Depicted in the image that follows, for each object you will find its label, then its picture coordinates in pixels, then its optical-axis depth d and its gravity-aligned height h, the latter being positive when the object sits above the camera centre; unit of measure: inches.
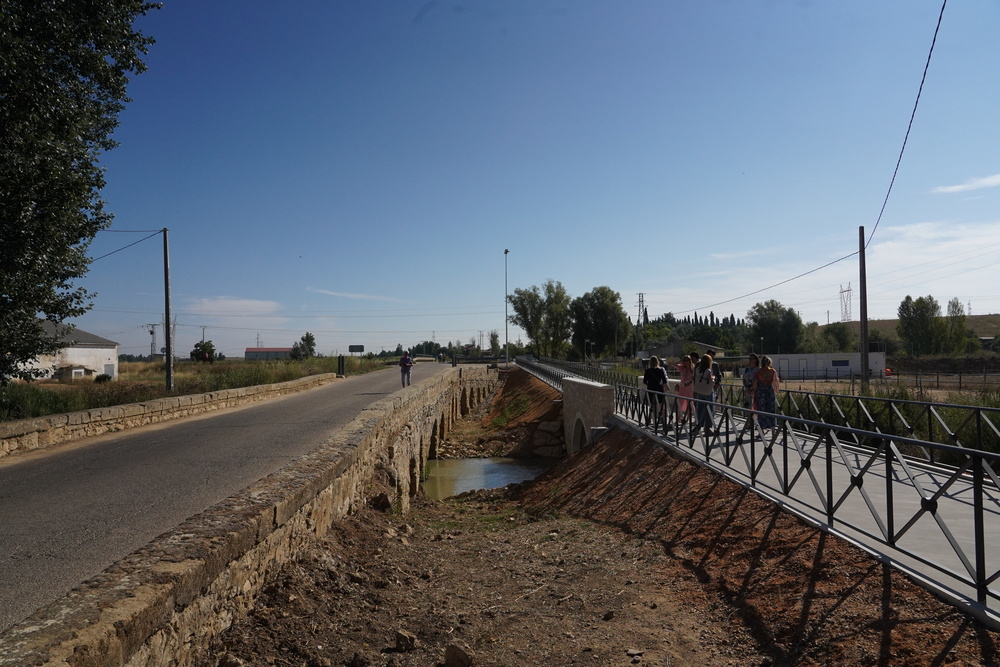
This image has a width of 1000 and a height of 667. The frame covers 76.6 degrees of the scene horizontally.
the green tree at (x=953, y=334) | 2746.1 +33.4
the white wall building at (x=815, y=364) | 1948.8 -60.2
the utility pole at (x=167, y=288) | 805.9 +94.6
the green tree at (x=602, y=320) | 2780.5 +138.4
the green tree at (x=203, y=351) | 2363.4 +41.4
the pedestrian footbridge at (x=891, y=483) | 154.4 -59.5
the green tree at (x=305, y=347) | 2770.9 +60.1
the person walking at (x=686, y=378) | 484.8 -22.3
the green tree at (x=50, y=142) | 323.0 +122.2
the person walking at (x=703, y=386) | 396.8 -24.9
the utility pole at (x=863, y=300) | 749.4 +52.9
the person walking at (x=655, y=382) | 469.3 -25.3
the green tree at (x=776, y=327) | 3132.4 +97.4
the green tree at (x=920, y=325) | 2775.6 +78.4
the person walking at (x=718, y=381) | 520.0 -26.2
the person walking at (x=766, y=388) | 409.4 -26.6
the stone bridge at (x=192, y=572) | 105.6 -44.7
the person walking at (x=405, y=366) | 878.3 -13.3
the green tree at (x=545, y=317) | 2992.1 +171.3
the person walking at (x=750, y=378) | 438.7 -22.3
